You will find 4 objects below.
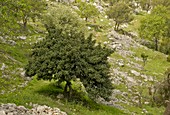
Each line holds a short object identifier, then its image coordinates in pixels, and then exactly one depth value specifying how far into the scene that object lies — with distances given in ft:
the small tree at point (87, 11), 240.12
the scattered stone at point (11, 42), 140.68
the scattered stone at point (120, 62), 159.94
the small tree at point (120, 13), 249.34
